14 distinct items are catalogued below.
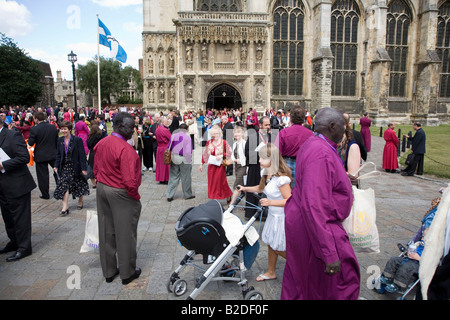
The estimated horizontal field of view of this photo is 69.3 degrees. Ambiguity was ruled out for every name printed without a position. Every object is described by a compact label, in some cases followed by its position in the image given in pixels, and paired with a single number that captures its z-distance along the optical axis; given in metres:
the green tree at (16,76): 44.78
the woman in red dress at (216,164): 6.90
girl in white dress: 3.77
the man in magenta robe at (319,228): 2.35
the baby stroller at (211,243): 3.36
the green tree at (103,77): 57.62
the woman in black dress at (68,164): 6.68
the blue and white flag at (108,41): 19.89
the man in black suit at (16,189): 4.63
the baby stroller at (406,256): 3.51
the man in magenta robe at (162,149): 9.12
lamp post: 18.05
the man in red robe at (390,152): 11.65
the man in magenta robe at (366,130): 11.02
